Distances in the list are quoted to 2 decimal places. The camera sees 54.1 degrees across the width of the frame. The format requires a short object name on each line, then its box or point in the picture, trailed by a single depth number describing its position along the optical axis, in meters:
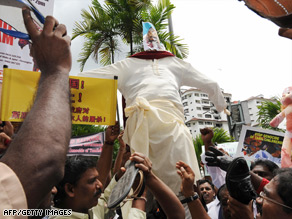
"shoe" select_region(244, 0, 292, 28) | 0.84
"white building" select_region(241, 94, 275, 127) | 80.56
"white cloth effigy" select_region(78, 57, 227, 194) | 2.46
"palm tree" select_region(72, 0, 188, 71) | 9.39
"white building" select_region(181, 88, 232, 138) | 78.69
